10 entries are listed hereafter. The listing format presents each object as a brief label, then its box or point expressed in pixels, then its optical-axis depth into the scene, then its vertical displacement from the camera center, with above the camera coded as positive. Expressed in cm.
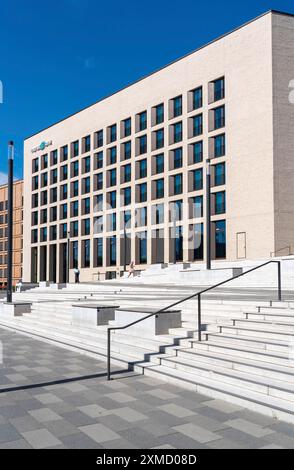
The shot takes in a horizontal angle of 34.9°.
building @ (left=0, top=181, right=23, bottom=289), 7681 +263
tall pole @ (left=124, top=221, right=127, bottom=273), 4435 -40
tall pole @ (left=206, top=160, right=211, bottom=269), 2318 +297
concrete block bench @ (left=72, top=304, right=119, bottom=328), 1254 -161
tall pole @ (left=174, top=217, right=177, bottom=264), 4050 +150
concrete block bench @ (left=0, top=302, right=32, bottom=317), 1809 -206
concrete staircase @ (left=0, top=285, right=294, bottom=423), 656 -179
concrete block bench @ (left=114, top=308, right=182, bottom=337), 1009 -148
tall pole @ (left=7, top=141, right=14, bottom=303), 1894 +195
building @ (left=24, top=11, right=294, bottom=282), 3425 +859
